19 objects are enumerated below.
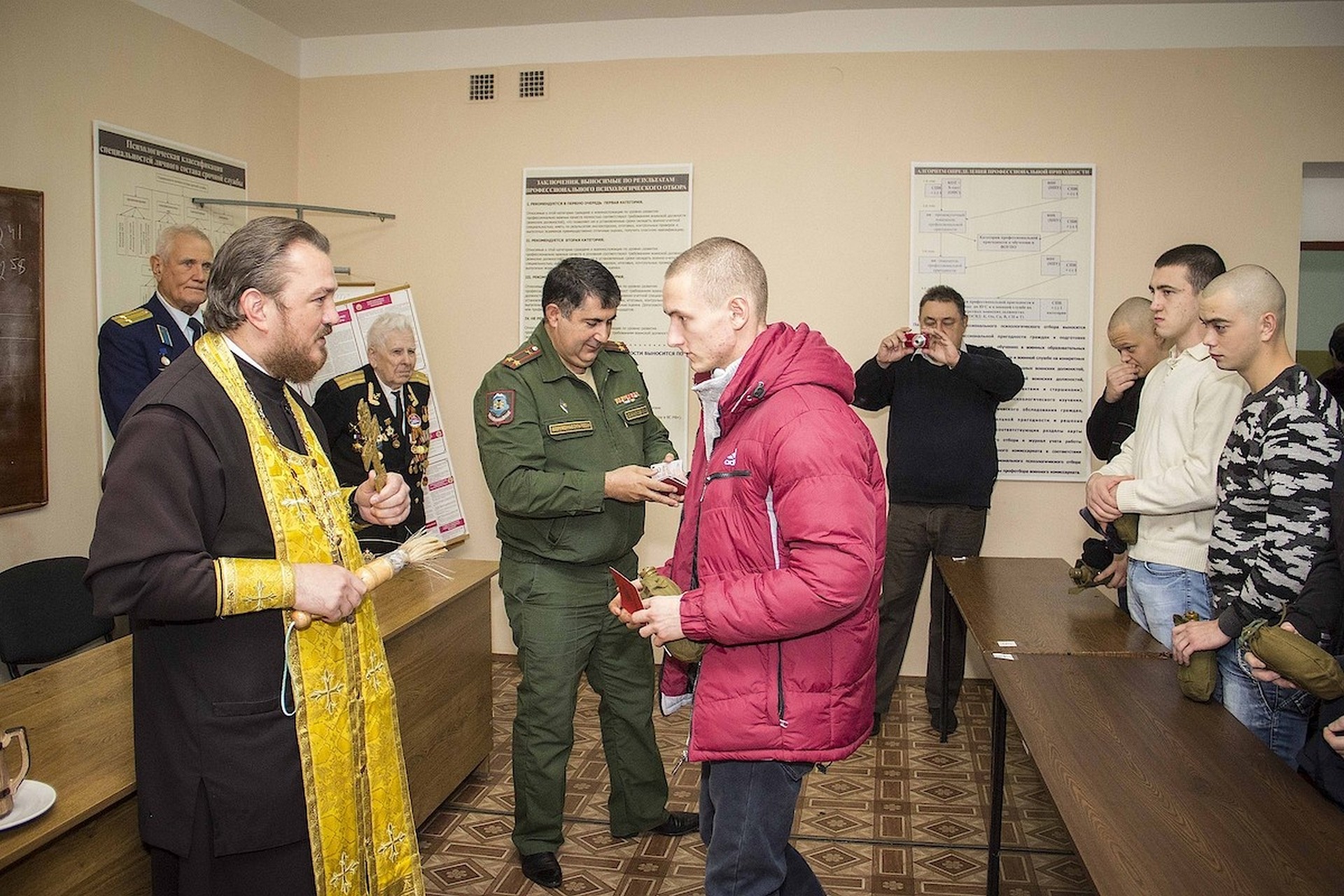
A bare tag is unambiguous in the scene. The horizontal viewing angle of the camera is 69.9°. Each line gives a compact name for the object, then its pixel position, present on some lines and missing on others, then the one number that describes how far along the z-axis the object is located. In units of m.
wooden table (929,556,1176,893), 2.51
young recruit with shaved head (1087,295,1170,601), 3.36
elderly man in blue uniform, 3.52
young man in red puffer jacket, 1.70
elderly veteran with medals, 3.93
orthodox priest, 1.57
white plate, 1.54
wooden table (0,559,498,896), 1.67
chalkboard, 3.43
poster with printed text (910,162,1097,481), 4.48
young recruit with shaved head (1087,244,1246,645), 2.54
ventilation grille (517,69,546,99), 4.81
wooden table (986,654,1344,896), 1.41
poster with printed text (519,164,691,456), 4.73
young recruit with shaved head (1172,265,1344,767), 2.09
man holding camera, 3.97
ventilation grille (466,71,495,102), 4.86
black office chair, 3.04
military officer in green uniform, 2.75
